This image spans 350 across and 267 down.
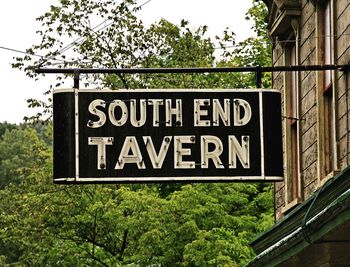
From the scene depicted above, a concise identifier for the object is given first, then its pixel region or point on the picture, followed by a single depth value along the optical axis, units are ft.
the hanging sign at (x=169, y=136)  37.99
